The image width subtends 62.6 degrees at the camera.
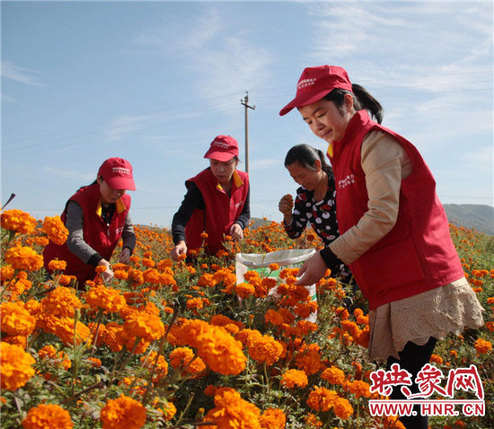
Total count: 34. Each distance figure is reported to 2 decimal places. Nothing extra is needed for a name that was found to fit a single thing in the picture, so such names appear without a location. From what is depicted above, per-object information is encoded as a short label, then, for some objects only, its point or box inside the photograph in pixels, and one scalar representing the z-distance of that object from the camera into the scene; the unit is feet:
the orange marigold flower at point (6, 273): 5.14
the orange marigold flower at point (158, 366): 4.55
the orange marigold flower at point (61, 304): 4.45
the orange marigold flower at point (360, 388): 5.71
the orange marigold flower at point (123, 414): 3.10
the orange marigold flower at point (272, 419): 4.34
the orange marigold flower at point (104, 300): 4.40
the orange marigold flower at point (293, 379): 5.33
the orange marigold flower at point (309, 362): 6.07
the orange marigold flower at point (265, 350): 4.84
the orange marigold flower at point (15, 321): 3.58
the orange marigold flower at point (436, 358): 7.94
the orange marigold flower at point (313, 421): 5.44
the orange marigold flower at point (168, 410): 3.96
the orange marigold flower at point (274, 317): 6.28
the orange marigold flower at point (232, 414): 3.33
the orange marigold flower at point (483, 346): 8.57
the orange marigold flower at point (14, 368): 3.00
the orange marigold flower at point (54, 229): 6.30
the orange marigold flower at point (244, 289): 7.18
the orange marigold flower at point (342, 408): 5.17
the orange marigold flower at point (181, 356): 4.75
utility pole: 72.27
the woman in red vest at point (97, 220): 10.30
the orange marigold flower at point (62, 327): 4.33
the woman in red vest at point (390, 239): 5.49
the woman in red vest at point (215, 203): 12.23
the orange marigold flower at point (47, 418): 2.96
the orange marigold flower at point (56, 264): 7.84
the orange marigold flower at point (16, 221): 4.84
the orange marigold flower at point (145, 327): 4.04
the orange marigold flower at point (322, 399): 5.39
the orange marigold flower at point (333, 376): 5.91
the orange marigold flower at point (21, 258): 4.76
